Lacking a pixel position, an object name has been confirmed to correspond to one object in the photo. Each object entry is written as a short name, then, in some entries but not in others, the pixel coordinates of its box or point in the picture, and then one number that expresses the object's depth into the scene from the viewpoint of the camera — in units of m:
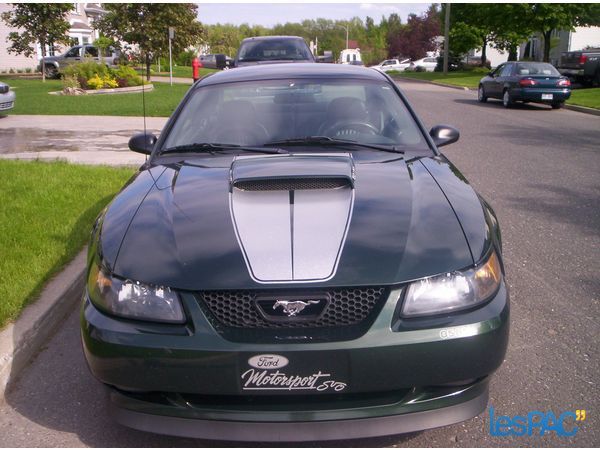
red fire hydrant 23.87
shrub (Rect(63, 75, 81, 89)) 23.20
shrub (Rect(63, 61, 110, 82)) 24.20
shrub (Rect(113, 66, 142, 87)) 25.09
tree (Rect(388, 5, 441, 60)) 73.12
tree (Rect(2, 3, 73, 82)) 29.14
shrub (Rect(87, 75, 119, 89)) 23.86
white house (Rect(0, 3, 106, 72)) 40.47
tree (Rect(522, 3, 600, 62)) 32.78
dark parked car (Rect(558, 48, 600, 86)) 27.23
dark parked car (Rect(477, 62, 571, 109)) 19.45
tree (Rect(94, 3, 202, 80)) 27.47
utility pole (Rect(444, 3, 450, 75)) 43.65
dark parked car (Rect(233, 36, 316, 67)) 14.21
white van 65.47
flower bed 22.97
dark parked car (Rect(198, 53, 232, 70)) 17.38
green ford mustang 2.46
